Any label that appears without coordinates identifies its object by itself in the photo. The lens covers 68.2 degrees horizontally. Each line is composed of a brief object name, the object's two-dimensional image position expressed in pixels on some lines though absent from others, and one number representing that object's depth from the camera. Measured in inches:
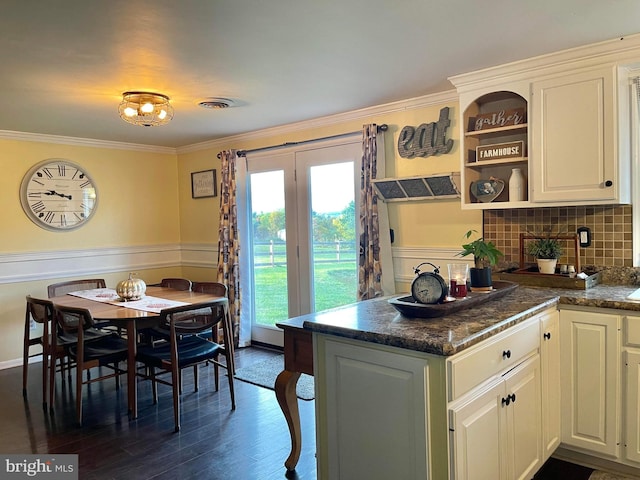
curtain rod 151.1
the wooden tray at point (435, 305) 79.4
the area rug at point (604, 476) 94.1
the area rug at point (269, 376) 146.0
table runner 135.0
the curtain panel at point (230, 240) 195.5
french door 167.6
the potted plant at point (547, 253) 114.8
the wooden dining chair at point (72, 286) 165.3
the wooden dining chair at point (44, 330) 133.3
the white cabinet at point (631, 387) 90.3
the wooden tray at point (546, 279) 106.0
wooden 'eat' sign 137.6
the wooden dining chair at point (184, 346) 122.5
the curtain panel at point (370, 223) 150.1
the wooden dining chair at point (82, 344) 122.3
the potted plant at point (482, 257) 99.6
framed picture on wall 212.1
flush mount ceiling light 127.7
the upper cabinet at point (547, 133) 102.7
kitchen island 65.8
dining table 124.3
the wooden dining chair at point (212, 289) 154.4
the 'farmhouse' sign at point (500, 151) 116.0
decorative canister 116.7
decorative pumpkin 146.2
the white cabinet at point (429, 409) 66.4
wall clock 182.9
